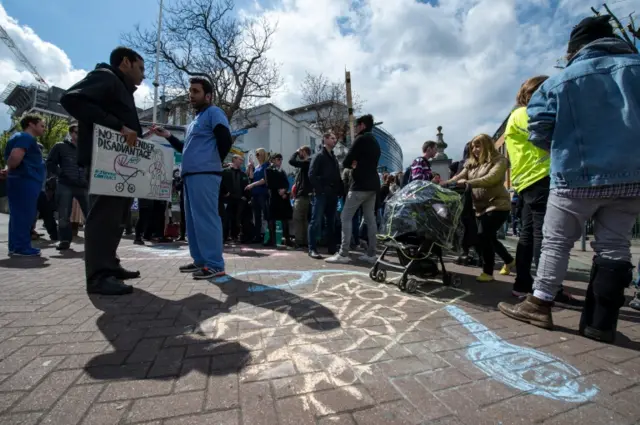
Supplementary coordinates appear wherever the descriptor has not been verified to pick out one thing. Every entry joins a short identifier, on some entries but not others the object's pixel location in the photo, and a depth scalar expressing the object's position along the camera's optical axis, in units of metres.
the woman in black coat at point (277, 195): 6.57
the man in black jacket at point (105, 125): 2.61
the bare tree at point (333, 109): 27.92
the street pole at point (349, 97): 10.81
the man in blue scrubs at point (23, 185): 4.59
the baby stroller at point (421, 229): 3.23
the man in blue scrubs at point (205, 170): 3.40
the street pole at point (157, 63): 19.72
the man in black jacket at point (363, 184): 4.60
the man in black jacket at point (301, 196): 6.06
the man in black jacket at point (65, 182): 5.42
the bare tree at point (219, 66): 20.47
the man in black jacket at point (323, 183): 5.13
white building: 33.16
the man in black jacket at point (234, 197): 6.85
